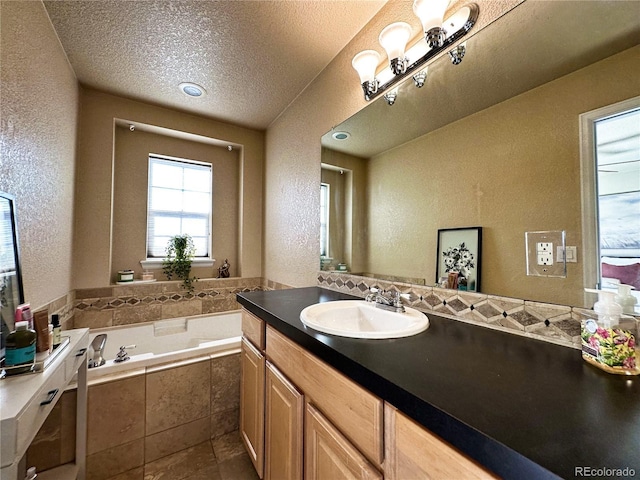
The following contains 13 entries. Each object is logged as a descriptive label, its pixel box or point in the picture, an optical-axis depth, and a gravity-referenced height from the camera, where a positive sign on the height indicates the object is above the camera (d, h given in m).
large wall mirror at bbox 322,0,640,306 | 0.80 +0.41
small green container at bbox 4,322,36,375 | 0.88 -0.35
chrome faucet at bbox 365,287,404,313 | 1.16 -0.25
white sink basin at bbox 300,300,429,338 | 0.90 -0.30
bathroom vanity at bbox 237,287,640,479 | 0.41 -0.31
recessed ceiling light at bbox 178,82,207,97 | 2.16 +1.30
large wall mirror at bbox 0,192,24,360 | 1.07 -0.09
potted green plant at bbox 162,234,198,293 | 2.66 -0.17
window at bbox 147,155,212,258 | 2.70 +0.44
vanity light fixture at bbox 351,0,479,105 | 1.08 +0.90
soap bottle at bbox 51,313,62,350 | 1.12 -0.36
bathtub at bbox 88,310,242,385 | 1.54 -0.75
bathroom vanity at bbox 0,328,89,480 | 0.68 -0.50
